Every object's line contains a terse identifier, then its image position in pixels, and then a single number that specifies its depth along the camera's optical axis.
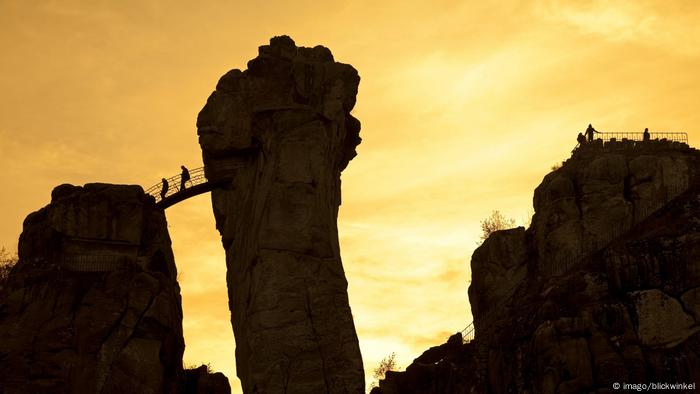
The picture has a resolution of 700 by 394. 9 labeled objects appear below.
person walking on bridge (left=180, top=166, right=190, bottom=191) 99.19
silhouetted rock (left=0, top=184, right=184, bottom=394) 85.38
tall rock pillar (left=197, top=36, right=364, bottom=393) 86.56
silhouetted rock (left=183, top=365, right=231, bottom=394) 89.44
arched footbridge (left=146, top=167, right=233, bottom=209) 97.00
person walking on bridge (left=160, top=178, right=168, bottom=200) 99.50
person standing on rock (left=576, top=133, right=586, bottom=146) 110.81
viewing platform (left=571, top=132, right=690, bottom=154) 109.25
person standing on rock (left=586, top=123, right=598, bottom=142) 111.44
